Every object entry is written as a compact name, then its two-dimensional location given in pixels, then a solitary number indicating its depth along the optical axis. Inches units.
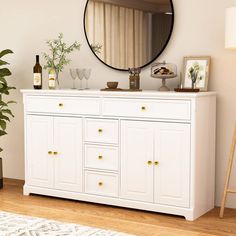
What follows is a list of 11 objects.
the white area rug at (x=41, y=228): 138.7
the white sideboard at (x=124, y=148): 155.4
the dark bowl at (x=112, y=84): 171.0
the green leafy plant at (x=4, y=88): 195.6
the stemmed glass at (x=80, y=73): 181.4
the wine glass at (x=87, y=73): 181.8
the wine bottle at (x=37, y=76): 186.7
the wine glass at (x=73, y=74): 182.9
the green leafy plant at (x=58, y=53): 188.1
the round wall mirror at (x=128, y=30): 173.3
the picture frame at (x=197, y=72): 165.8
